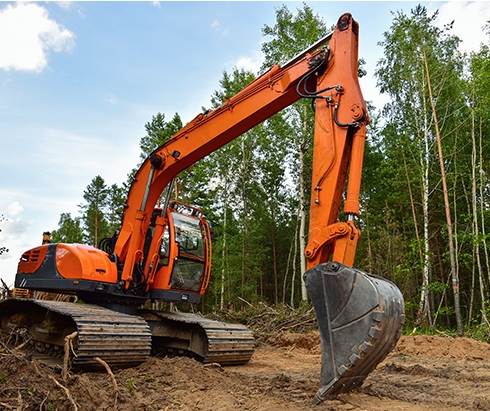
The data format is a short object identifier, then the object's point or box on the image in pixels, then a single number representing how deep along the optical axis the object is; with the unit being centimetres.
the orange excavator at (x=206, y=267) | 410
